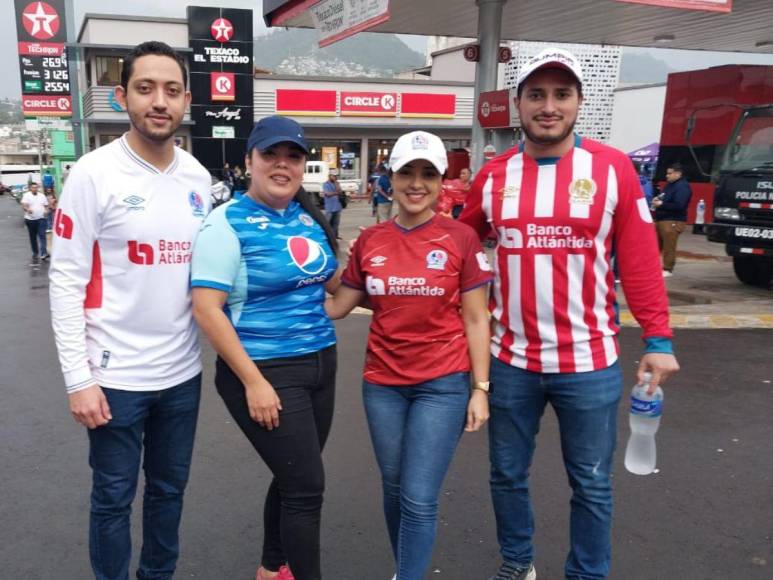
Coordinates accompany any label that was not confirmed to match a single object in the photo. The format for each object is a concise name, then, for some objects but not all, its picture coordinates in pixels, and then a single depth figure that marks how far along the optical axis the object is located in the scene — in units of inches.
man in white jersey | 86.0
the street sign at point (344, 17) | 281.0
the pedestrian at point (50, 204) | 611.5
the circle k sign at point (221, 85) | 1239.5
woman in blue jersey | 88.2
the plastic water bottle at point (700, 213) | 627.8
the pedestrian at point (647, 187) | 389.1
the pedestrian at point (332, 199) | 609.0
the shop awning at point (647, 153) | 953.5
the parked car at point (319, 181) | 1101.7
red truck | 368.5
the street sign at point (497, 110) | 336.8
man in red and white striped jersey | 95.2
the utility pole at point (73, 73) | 594.2
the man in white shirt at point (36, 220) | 523.8
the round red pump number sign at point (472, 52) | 389.1
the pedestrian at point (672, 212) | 422.3
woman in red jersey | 95.7
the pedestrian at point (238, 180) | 1050.4
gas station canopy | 377.4
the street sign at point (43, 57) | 613.0
